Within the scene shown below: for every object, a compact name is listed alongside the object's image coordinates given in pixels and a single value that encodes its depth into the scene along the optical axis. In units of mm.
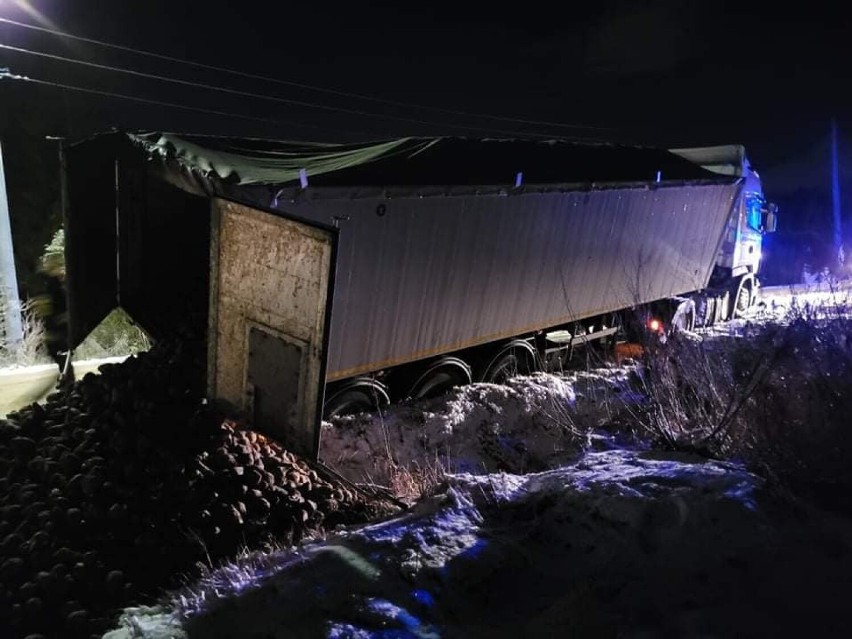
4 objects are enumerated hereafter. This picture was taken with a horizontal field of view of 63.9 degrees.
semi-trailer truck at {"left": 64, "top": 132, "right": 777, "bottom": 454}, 5191
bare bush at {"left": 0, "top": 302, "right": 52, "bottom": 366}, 9273
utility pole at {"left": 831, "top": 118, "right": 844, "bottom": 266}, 31312
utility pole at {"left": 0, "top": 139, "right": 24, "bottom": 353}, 8719
